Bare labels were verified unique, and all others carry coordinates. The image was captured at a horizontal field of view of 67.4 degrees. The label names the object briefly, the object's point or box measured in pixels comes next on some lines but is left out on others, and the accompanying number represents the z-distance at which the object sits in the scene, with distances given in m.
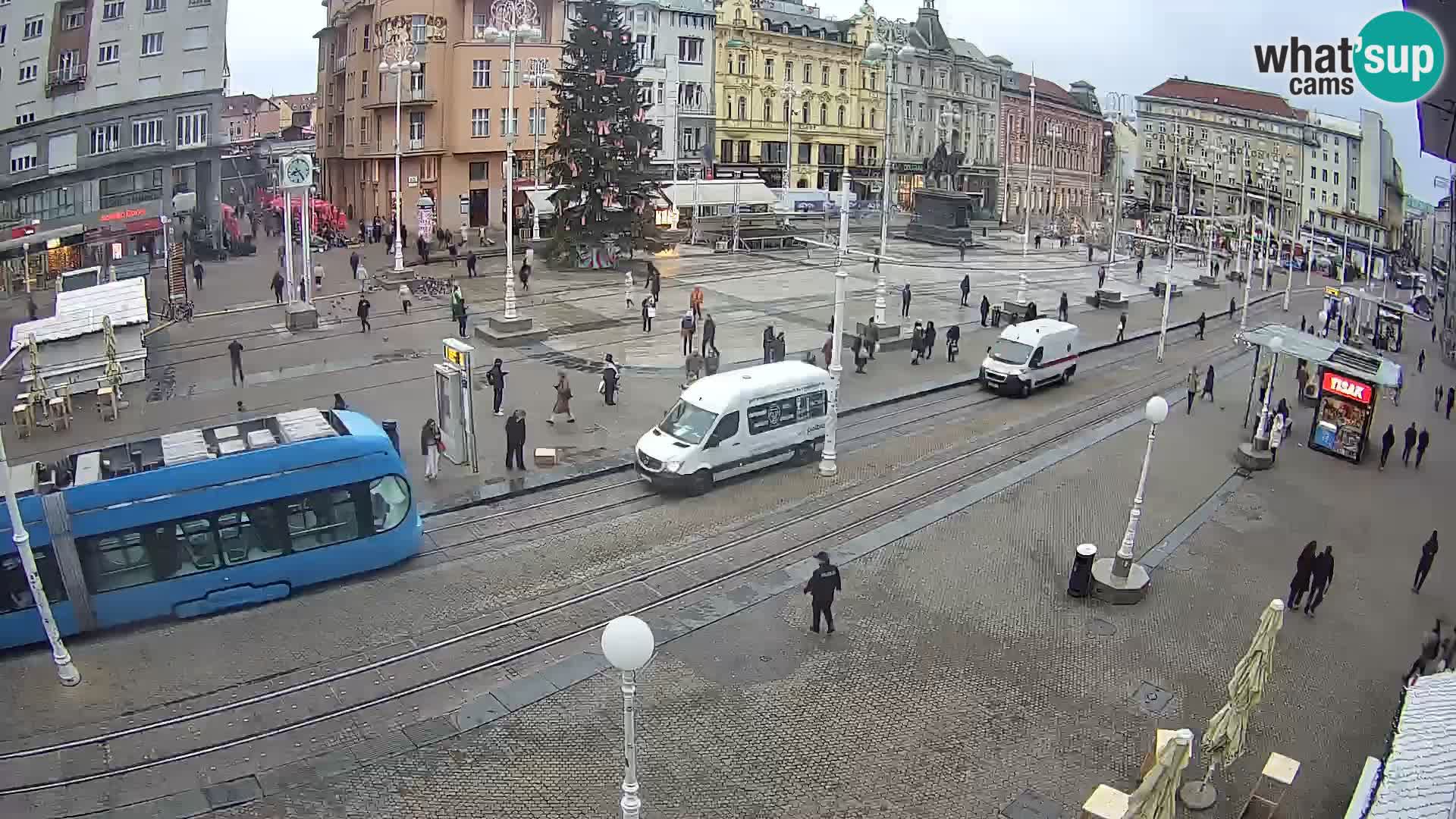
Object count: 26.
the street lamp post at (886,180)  24.88
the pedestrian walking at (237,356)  25.53
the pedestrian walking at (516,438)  19.78
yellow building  69.56
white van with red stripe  27.59
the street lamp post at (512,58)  29.80
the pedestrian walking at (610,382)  24.64
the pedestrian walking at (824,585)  14.13
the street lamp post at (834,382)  20.47
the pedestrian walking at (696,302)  33.28
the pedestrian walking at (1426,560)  16.97
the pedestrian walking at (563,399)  22.88
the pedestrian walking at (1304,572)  15.93
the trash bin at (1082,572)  15.82
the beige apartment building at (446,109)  55.94
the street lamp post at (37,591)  12.48
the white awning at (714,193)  55.22
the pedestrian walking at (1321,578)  16.02
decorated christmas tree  45.38
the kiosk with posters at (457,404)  19.27
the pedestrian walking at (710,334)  28.47
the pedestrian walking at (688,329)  29.44
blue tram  13.30
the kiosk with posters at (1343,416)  24.08
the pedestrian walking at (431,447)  19.25
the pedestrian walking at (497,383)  23.67
